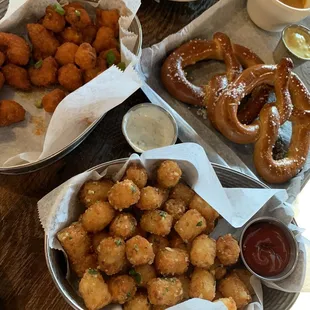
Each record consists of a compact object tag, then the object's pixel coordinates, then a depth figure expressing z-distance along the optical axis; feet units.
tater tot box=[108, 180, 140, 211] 1.22
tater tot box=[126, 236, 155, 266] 1.18
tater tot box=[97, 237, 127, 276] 1.17
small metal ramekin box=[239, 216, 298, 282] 1.29
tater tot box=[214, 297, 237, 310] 1.15
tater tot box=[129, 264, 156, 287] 1.22
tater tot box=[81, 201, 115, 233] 1.22
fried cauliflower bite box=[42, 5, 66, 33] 1.58
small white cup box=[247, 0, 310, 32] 1.82
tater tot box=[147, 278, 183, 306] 1.14
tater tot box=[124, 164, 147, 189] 1.28
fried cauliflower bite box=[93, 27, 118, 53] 1.61
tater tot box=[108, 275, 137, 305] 1.16
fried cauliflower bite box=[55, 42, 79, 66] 1.58
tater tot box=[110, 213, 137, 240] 1.21
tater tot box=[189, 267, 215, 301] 1.19
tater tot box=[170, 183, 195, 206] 1.37
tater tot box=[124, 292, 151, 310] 1.17
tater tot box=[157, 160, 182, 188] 1.29
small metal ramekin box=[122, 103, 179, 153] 1.52
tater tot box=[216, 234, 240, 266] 1.27
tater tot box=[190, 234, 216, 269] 1.24
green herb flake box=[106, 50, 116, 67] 1.57
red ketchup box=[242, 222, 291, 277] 1.31
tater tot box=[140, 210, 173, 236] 1.25
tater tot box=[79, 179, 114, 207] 1.25
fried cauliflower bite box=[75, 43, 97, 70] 1.54
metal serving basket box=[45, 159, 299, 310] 1.17
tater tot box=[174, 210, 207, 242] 1.27
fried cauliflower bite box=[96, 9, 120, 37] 1.61
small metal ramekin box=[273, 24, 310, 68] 1.88
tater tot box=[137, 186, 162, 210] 1.26
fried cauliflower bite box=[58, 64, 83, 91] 1.55
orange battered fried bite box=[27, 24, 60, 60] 1.57
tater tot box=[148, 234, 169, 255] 1.28
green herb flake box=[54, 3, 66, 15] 1.59
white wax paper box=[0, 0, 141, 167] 1.34
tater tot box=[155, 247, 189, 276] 1.21
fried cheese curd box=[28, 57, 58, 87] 1.57
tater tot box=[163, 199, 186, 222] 1.31
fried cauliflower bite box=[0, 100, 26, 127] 1.47
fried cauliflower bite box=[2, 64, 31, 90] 1.56
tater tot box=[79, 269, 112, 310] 1.12
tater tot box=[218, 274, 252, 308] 1.23
